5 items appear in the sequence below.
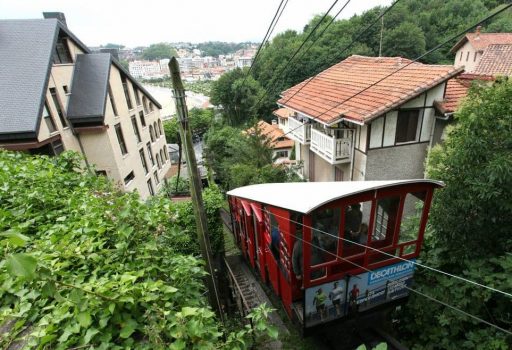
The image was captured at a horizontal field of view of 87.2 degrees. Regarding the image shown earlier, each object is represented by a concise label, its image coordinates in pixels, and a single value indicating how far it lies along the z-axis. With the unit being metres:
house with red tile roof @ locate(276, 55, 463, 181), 9.65
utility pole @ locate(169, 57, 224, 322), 3.95
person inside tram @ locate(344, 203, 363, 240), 4.62
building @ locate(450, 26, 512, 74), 29.33
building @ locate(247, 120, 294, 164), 33.24
